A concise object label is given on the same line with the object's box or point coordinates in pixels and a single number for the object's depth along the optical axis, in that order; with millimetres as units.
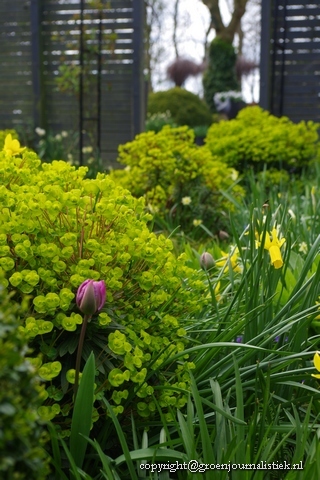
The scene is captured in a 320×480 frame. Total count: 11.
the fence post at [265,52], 6719
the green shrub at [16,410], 667
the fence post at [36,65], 7223
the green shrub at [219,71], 18534
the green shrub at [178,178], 3871
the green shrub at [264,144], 5074
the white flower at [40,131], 6874
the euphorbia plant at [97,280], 1255
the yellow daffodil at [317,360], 1258
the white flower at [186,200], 3711
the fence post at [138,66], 6895
